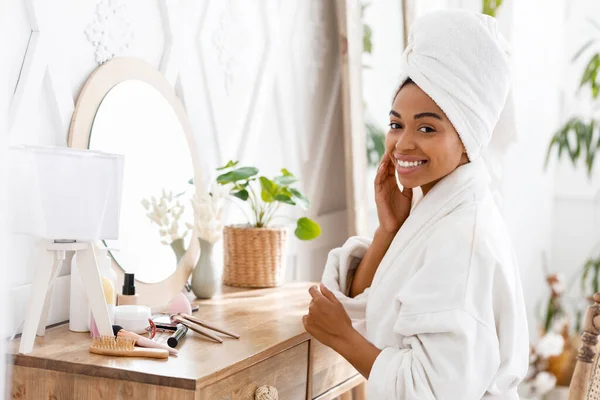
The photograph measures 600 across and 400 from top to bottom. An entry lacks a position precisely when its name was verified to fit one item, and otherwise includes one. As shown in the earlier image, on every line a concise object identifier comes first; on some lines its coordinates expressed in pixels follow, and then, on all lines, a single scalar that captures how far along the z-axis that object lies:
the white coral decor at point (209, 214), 2.27
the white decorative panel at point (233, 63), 2.53
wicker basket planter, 2.47
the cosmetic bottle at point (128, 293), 1.94
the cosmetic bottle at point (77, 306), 1.80
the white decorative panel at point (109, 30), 1.97
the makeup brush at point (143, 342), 1.65
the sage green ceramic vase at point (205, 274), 2.25
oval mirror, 1.99
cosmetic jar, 1.80
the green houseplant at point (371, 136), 3.34
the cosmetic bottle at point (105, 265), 1.89
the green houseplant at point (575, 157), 3.86
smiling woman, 1.50
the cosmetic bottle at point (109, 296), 1.78
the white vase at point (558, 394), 4.01
